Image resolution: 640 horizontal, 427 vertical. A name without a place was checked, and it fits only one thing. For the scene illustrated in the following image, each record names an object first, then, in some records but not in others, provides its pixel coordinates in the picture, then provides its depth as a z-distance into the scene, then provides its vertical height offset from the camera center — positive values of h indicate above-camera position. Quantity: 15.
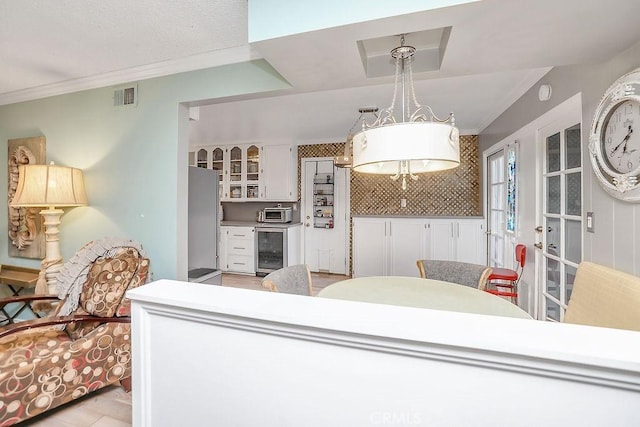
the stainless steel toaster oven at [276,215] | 4.89 +0.00
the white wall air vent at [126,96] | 2.31 +0.96
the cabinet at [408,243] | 3.95 -0.39
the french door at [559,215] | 1.93 +0.00
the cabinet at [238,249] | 4.88 -0.59
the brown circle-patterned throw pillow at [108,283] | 1.83 -0.45
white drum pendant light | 1.21 +0.31
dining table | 1.40 -0.44
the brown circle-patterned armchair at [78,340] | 1.48 -0.76
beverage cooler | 4.71 -0.56
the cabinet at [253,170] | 5.02 +0.81
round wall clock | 1.27 +0.36
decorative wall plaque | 2.68 +0.00
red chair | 2.51 -0.53
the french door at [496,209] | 3.35 +0.08
